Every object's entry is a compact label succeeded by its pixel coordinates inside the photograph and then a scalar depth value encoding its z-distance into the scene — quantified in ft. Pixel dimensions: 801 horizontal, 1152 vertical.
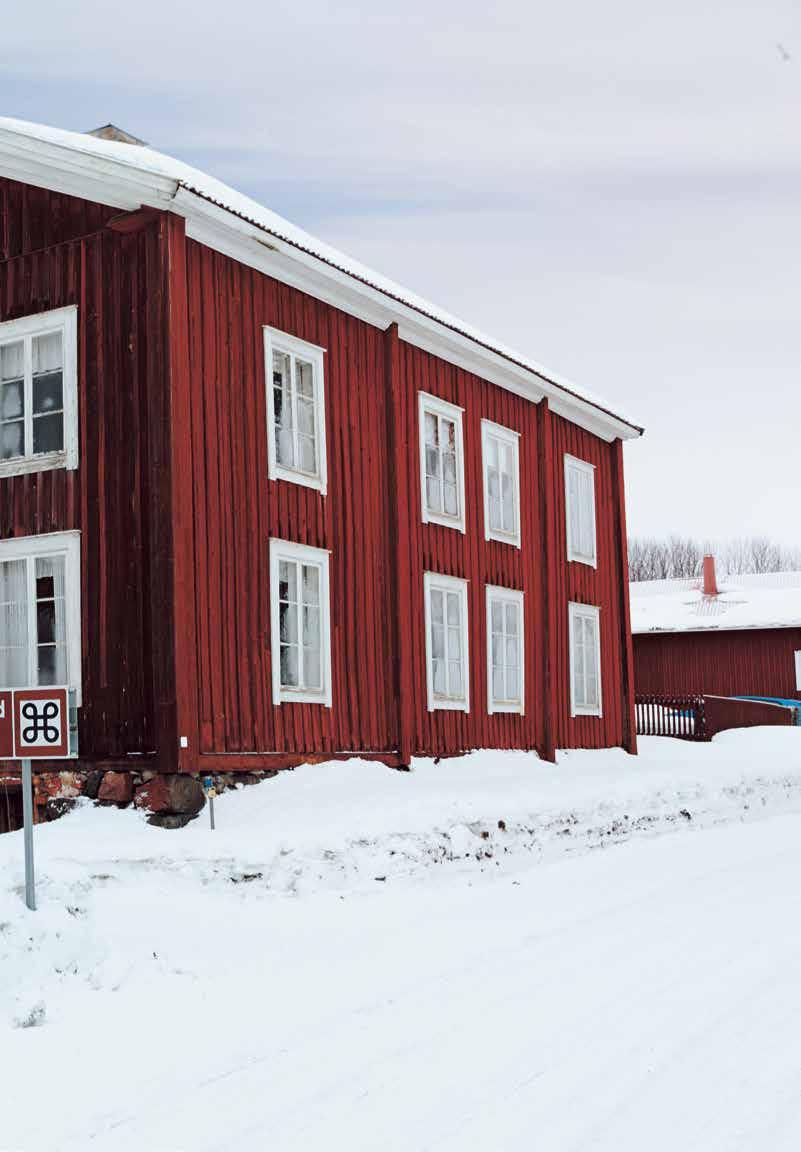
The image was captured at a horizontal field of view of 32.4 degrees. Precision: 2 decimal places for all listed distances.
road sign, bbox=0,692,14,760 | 30.22
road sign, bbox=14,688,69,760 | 29.89
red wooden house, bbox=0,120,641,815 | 45.88
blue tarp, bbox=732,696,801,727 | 126.77
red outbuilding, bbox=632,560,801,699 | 136.56
